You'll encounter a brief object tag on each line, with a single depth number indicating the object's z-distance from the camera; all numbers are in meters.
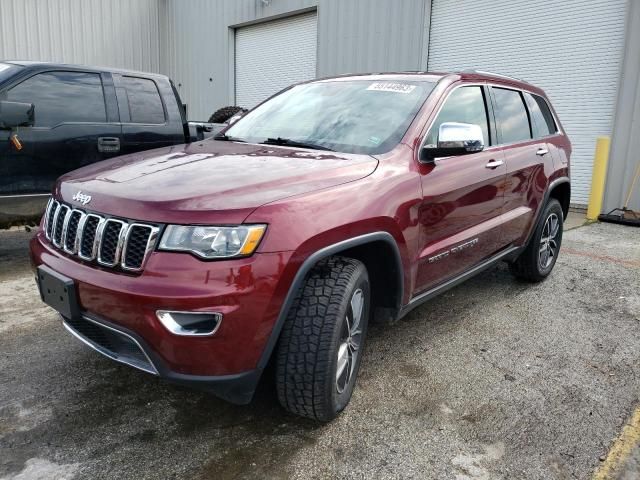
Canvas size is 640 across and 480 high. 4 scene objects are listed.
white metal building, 8.28
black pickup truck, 4.51
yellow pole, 8.09
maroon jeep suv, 1.97
